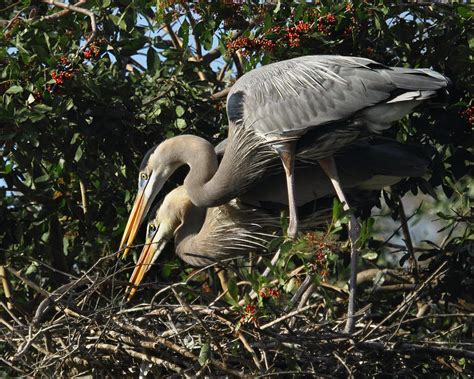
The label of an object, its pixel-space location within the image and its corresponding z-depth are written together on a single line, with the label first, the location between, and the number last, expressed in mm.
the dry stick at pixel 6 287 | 13346
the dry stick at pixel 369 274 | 14750
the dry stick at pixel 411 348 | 11594
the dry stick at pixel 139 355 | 11180
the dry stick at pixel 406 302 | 11375
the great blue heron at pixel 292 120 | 13578
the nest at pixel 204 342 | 11141
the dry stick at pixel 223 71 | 15655
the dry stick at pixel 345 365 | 11098
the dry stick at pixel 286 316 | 11039
